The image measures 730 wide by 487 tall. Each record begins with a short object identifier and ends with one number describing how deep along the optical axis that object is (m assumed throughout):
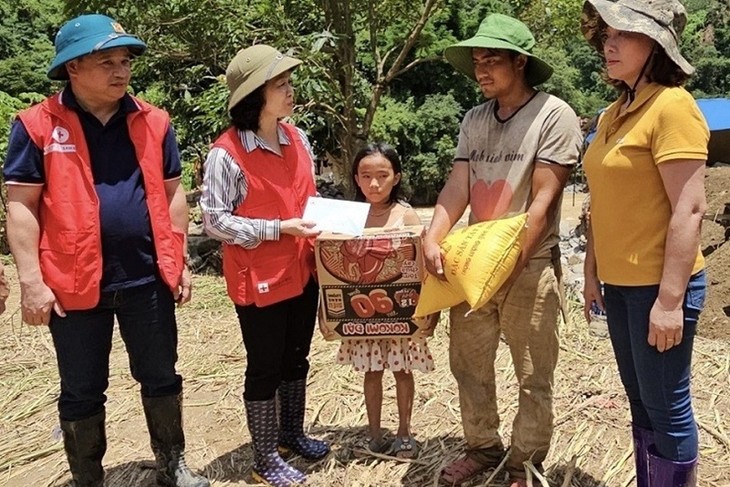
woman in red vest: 2.90
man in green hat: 2.67
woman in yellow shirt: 2.14
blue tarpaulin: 13.99
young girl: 3.21
